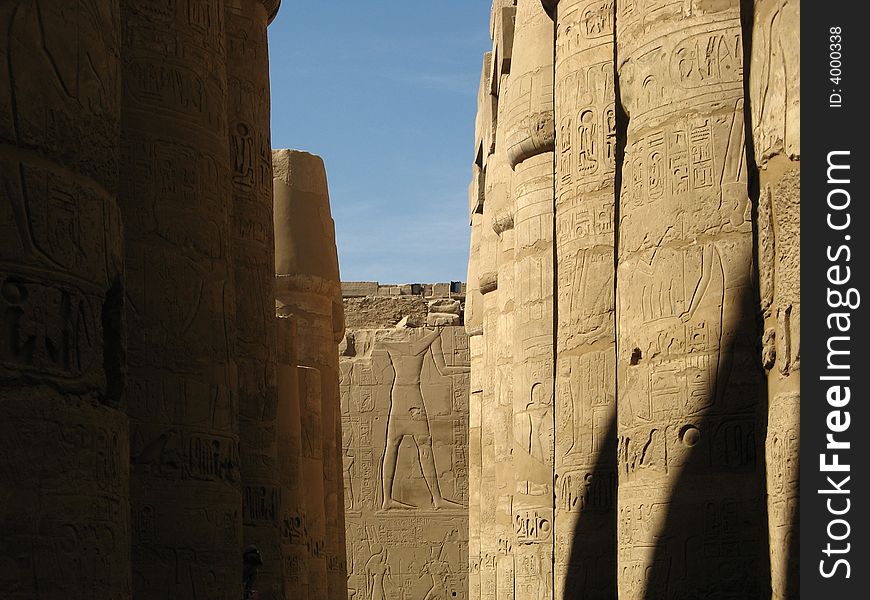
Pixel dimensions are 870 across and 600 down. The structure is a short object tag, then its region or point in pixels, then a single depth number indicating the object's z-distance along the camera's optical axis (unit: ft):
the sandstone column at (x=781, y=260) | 25.08
